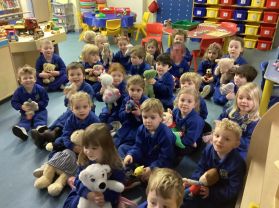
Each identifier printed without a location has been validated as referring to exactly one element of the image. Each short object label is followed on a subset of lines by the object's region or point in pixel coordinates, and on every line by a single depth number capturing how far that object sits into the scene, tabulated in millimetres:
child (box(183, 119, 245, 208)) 1736
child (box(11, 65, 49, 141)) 2912
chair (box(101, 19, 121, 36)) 6032
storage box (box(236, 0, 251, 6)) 6008
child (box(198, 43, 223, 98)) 3844
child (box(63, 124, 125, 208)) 1603
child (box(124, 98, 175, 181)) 1998
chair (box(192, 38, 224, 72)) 4555
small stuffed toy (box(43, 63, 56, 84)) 3885
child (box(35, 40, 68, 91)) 3846
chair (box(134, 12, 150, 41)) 6819
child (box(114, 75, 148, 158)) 2451
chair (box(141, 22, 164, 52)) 5277
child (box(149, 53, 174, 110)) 3135
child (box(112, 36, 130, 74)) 3970
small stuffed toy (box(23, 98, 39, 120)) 2943
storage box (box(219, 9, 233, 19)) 6203
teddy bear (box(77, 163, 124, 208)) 1536
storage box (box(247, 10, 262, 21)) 5932
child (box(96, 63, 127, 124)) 2834
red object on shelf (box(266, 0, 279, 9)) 5775
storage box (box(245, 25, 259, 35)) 6039
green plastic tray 4840
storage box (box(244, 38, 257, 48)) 6129
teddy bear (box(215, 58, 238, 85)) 3486
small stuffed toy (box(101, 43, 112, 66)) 3954
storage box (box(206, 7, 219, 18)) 6305
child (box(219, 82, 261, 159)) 2201
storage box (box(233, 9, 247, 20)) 6094
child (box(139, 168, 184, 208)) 1280
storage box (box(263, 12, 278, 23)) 5824
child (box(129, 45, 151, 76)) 3396
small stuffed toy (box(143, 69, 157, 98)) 2955
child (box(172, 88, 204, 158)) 2230
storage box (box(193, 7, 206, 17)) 6453
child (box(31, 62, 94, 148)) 2561
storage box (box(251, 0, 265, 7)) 5871
